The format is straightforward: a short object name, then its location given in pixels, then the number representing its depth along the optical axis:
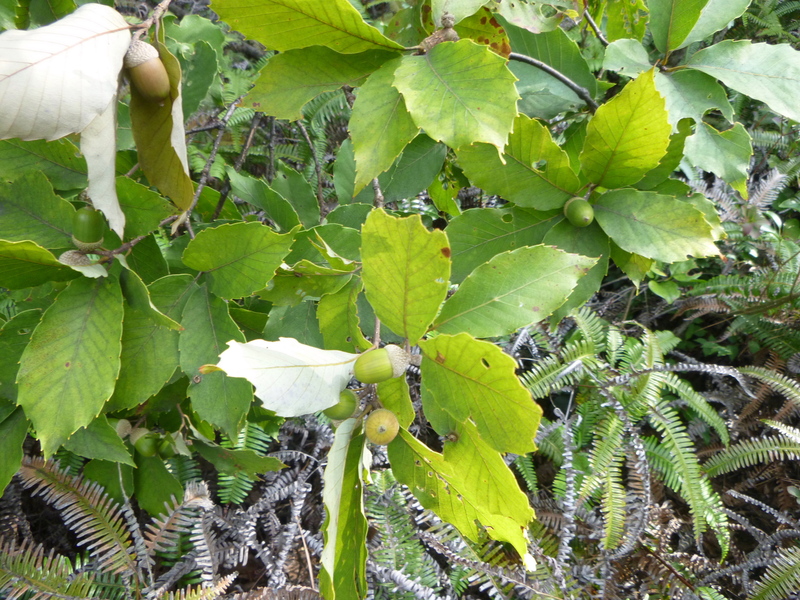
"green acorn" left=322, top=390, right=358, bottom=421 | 0.55
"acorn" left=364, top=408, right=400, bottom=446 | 0.51
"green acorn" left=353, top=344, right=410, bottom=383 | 0.49
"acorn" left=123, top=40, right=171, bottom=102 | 0.48
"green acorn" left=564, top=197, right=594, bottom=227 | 0.66
